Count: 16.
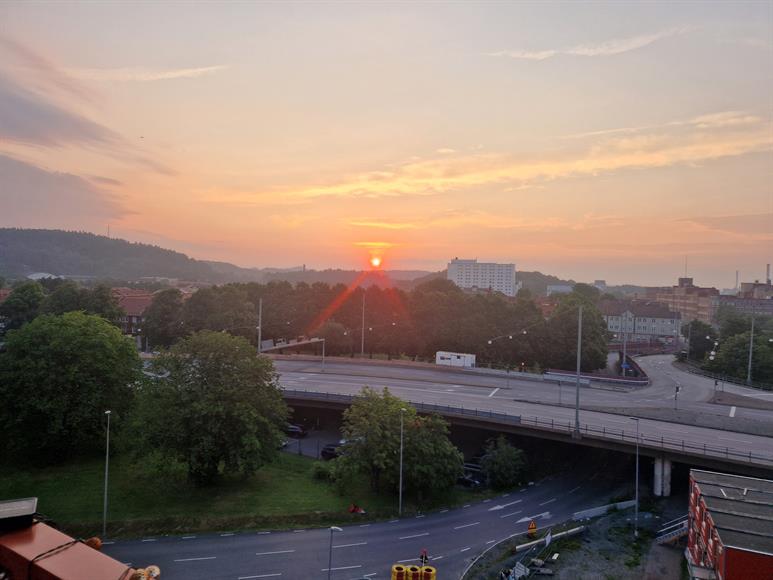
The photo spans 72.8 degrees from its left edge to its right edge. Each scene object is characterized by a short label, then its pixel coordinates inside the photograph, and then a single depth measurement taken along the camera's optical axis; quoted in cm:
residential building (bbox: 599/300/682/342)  13575
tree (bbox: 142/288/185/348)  7906
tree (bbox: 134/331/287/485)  3195
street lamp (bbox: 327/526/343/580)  2328
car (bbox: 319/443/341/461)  4238
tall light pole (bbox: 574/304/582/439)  3529
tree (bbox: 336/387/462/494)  3347
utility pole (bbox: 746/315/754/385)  5906
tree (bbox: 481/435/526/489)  3719
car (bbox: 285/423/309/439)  4791
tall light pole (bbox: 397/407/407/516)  3188
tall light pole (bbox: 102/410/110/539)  2843
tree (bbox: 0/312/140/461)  3525
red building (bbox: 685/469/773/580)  2030
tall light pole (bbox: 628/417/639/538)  2942
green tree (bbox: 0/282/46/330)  8100
